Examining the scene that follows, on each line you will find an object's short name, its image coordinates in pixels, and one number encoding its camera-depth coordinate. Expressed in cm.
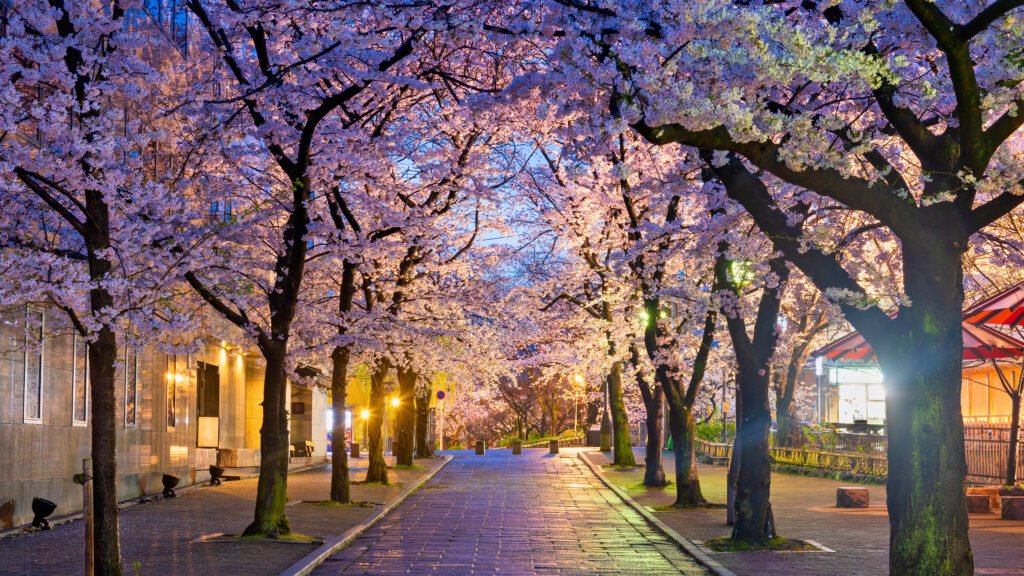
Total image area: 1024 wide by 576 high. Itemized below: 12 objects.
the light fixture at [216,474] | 3215
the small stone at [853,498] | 2328
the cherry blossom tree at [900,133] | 905
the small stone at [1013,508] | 1984
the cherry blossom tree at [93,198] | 1214
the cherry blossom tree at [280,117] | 1509
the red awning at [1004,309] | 2011
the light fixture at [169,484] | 2709
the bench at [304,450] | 5234
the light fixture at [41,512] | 1878
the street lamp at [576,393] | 6901
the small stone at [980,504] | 2123
